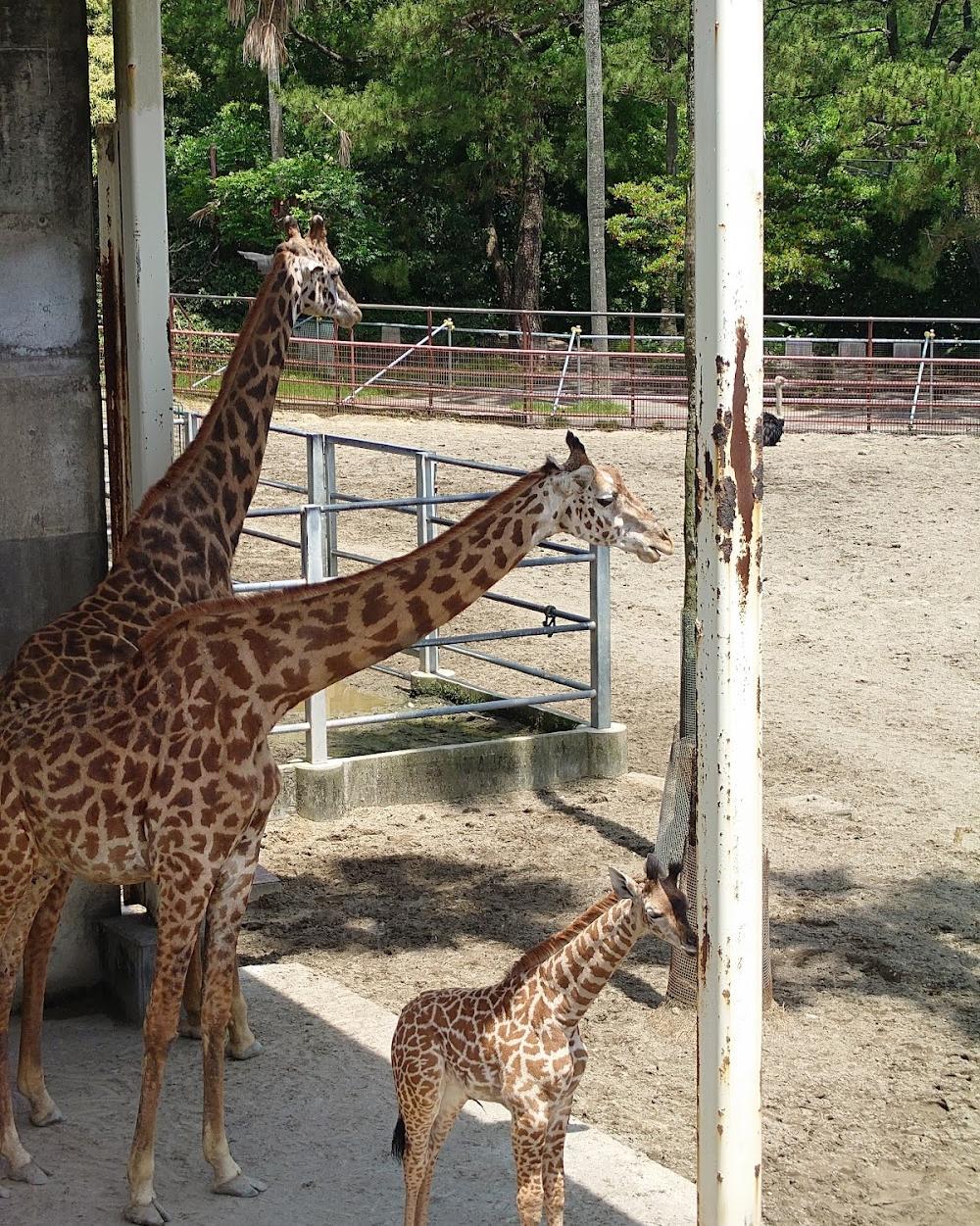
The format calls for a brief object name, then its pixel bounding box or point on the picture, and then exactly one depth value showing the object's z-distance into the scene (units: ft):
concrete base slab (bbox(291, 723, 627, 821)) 26.12
